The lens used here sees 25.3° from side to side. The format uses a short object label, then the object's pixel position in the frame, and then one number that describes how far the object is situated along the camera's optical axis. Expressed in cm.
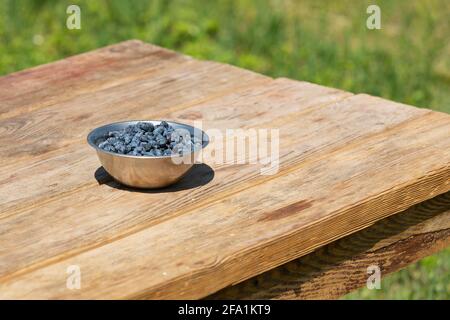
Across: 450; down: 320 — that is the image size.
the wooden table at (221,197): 187
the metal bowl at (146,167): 211
